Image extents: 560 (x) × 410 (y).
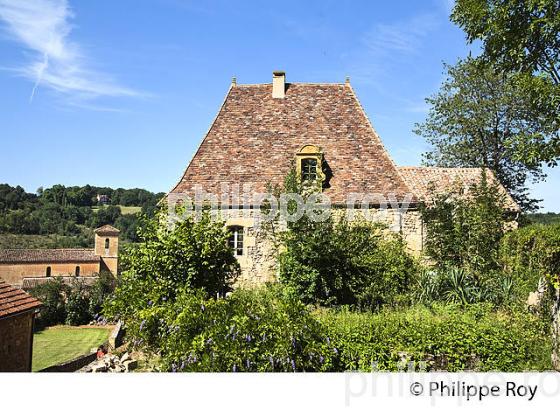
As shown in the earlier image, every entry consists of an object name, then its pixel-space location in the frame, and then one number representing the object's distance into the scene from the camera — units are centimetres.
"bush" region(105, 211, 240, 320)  901
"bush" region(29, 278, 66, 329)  3045
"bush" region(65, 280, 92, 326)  3081
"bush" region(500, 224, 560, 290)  766
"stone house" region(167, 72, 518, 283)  1489
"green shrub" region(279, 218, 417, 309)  1168
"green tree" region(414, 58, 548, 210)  2158
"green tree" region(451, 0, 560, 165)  931
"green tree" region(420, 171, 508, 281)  1215
